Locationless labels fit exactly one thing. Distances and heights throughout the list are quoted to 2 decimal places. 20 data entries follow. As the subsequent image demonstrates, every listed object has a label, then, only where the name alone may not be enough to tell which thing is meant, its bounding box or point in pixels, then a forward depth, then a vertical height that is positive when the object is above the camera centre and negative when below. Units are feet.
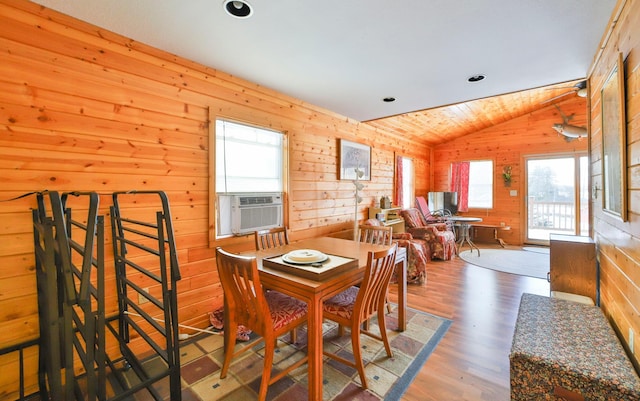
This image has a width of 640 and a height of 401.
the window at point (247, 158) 9.01 +1.50
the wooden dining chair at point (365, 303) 5.86 -2.43
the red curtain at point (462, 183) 22.39 +1.36
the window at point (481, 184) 21.79 +1.24
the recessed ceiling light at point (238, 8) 5.56 +4.00
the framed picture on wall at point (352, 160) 13.85 +2.16
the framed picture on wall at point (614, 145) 5.11 +1.12
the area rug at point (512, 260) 13.96 -3.52
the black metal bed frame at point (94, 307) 3.81 -1.86
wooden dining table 5.36 -1.82
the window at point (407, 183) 20.11 +1.22
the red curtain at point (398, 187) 18.76 +0.84
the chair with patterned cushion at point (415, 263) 12.26 -2.84
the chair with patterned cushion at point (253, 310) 5.25 -2.39
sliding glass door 18.56 +0.21
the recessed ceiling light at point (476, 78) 9.04 +4.05
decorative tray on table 5.73 -1.45
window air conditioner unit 9.21 -0.40
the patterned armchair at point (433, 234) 16.11 -2.08
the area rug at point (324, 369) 5.86 -4.04
